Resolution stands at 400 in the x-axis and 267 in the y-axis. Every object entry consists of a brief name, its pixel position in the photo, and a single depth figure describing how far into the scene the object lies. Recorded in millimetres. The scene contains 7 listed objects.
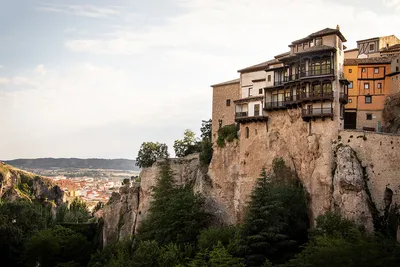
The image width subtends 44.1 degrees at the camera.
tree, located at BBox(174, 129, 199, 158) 75625
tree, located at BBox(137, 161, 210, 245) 53844
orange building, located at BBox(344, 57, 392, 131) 53406
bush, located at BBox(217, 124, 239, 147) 58500
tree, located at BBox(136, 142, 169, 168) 79625
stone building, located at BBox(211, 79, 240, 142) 61688
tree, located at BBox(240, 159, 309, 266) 43000
